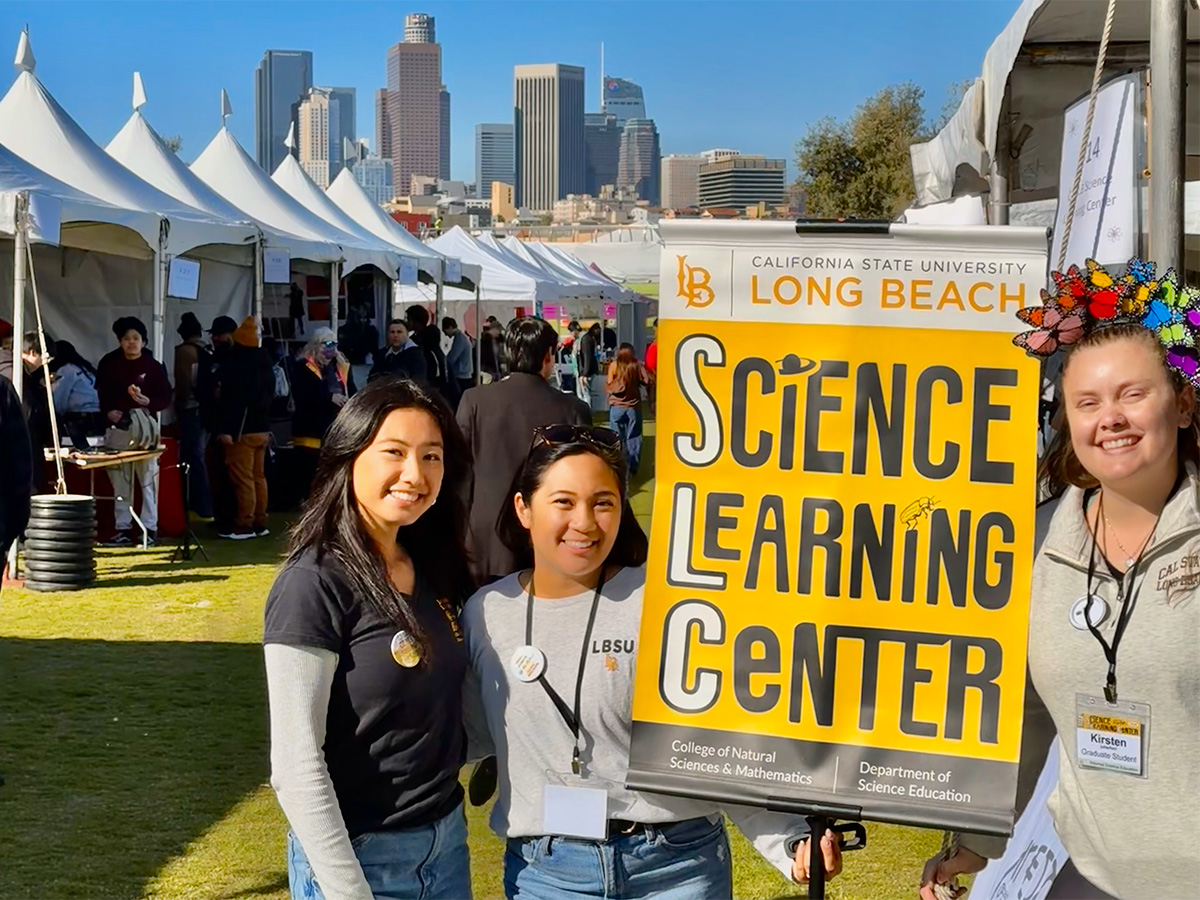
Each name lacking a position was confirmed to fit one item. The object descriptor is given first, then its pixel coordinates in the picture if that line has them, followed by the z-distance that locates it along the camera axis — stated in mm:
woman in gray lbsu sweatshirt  2545
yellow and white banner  2434
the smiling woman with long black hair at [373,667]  2391
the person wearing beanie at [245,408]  12344
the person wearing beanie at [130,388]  11875
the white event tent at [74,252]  10297
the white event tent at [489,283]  29344
